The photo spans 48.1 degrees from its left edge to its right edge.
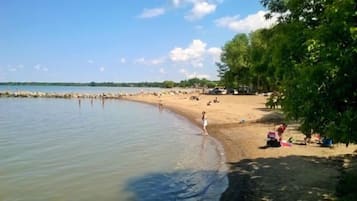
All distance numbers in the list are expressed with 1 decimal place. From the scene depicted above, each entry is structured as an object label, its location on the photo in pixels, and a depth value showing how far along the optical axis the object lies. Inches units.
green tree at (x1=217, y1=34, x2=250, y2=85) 4156.0
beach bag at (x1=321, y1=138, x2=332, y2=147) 1000.2
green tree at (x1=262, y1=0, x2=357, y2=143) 375.6
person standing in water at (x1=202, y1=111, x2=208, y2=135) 1536.7
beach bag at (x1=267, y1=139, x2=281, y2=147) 1047.1
